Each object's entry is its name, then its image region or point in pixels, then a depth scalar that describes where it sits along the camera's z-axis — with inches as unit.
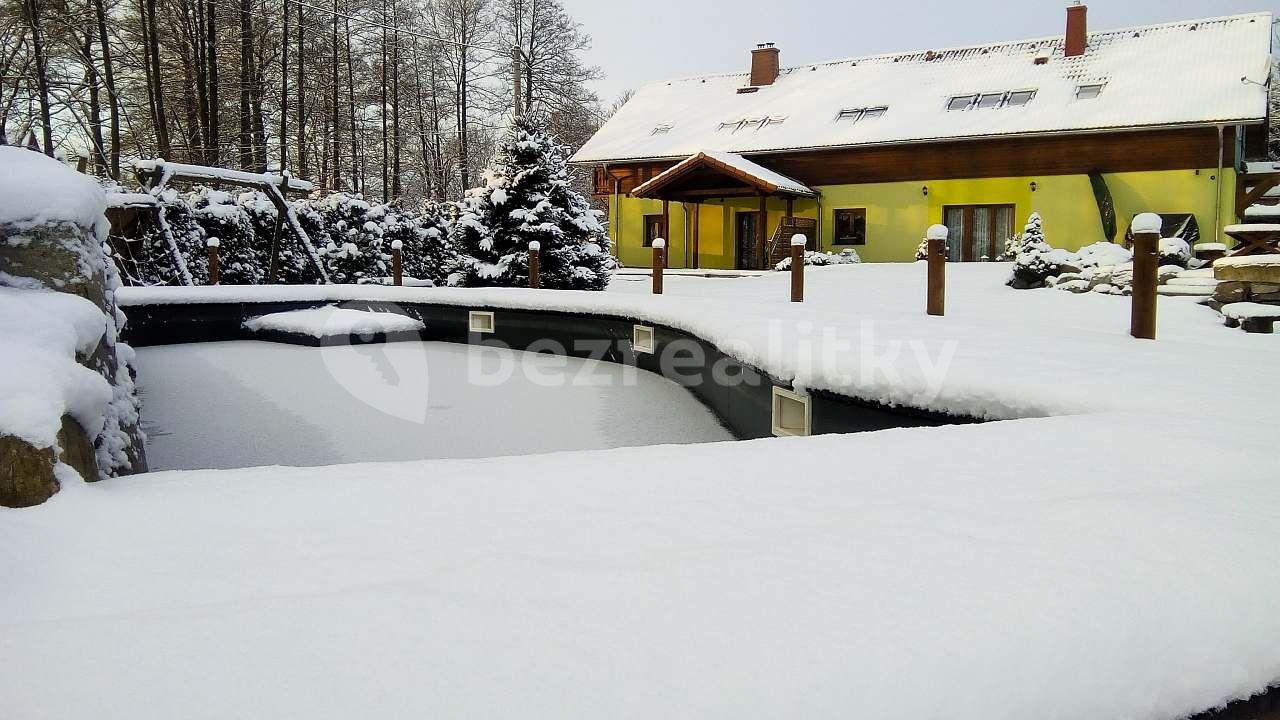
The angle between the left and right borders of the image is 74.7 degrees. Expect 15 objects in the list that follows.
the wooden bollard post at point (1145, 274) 197.6
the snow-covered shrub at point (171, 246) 482.4
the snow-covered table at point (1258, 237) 298.7
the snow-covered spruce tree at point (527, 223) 530.6
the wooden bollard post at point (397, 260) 480.1
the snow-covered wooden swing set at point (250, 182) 457.4
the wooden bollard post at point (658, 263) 406.3
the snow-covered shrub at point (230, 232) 538.3
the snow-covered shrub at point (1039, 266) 477.1
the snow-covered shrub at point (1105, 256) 465.1
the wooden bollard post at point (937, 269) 279.4
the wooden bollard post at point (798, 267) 344.8
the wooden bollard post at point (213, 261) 459.5
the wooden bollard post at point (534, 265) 425.4
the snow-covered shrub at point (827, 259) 682.8
